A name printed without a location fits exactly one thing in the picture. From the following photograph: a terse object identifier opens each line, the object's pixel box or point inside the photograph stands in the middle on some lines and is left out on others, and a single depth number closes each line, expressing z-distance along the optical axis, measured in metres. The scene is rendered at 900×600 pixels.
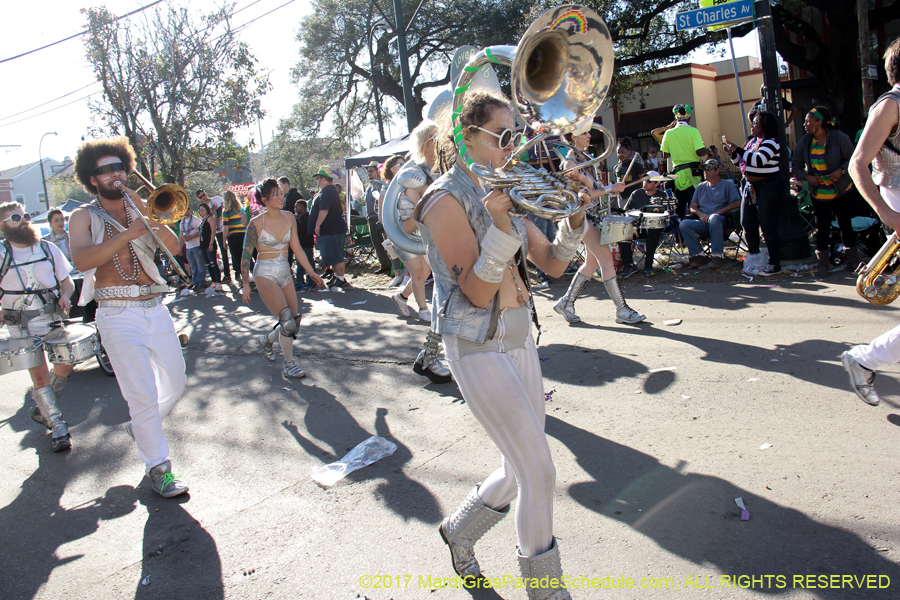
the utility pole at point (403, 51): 13.55
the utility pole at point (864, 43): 10.51
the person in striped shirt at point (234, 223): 12.68
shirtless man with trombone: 3.87
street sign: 8.11
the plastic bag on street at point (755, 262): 8.28
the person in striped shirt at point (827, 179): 7.57
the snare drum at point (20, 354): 4.89
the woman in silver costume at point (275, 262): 6.04
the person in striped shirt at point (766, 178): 7.96
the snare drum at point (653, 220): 7.52
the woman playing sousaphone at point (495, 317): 2.24
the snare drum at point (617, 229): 4.17
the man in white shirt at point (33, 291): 5.23
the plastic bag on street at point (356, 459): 3.99
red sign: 21.02
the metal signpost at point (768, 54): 8.12
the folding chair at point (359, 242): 14.66
